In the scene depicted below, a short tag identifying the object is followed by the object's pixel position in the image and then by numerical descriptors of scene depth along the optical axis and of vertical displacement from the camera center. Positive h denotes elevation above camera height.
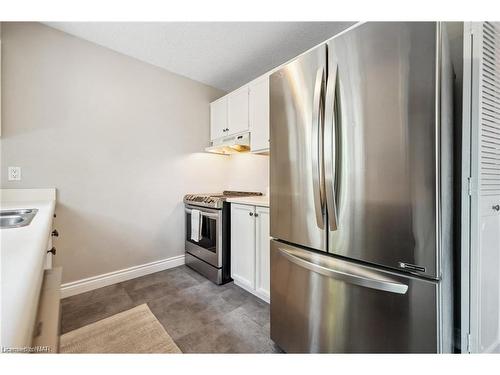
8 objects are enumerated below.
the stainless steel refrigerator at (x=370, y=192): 0.80 -0.04
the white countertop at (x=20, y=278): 0.33 -0.20
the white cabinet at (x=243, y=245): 1.98 -0.59
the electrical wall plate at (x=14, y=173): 1.72 +0.08
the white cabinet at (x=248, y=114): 2.13 +0.79
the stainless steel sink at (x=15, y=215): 1.26 -0.19
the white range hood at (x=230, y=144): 2.35 +0.48
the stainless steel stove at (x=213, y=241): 2.24 -0.62
